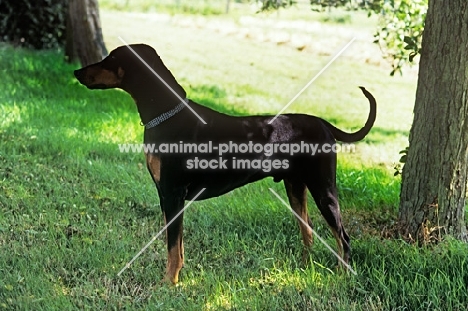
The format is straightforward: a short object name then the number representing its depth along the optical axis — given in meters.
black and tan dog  4.10
